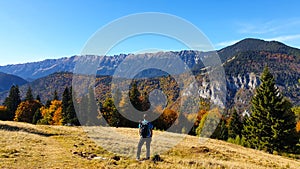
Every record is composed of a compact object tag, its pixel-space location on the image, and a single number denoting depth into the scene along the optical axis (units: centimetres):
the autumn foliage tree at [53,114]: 8094
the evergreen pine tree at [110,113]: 6253
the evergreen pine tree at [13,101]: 9389
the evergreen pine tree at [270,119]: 4538
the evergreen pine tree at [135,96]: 5774
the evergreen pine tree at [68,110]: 7332
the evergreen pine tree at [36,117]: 8650
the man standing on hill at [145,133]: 1873
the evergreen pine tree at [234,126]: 7256
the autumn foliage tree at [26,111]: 8712
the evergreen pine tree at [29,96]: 9464
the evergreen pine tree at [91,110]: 6494
